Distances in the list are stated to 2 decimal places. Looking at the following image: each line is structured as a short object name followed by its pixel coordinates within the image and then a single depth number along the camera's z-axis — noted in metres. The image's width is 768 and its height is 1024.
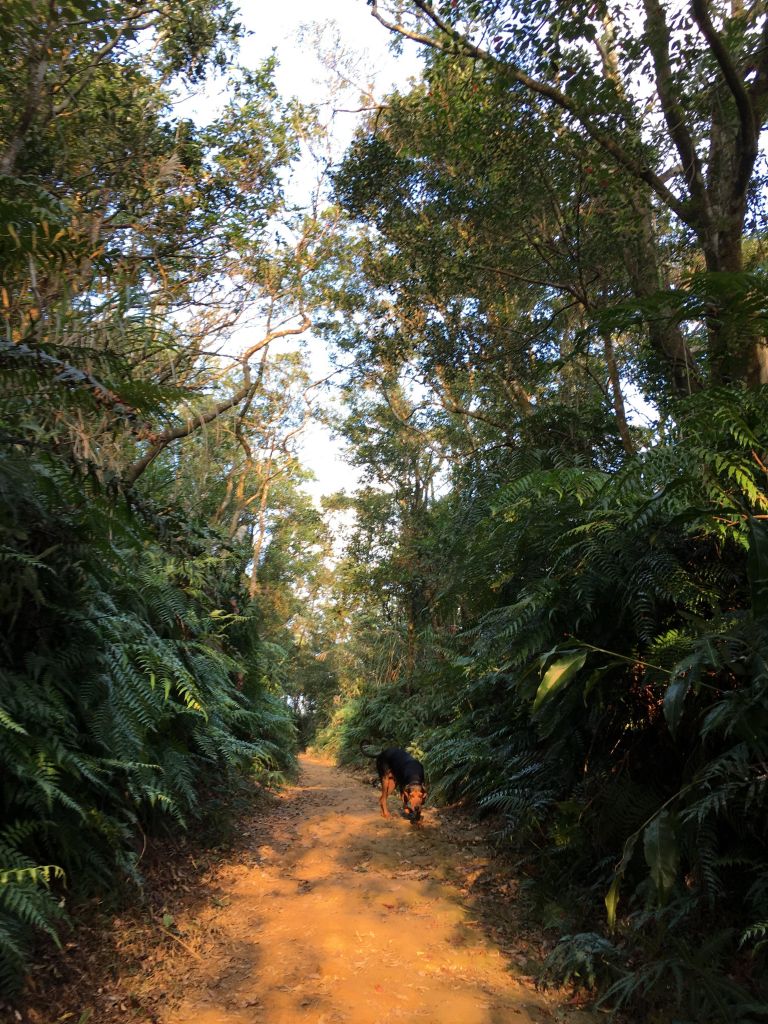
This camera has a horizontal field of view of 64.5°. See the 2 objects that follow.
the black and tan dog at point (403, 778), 6.29
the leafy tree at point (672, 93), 4.32
